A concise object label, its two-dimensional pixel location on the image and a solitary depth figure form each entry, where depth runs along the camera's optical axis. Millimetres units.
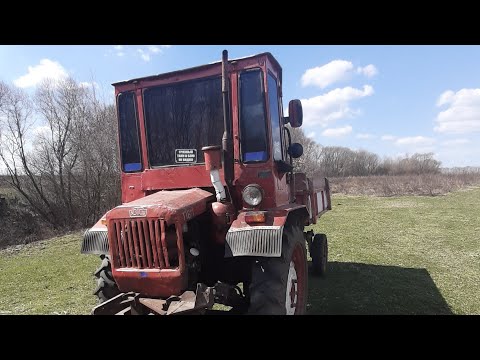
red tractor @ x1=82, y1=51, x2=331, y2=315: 3127
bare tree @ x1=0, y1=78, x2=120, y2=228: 18766
